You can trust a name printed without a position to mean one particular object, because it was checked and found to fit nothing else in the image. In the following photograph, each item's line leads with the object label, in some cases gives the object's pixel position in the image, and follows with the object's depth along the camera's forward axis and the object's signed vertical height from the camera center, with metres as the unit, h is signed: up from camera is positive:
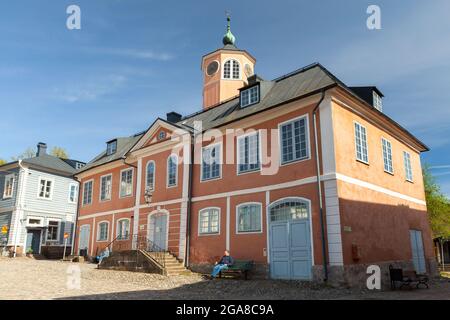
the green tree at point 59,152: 44.50 +11.36
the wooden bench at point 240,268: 14.50 -0.65
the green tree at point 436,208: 28.44 +3.26
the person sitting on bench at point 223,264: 14.77 -0.51
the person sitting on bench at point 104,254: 19.79 -0.19
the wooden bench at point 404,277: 13.07 -0.90
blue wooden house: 28.25 +3.42
